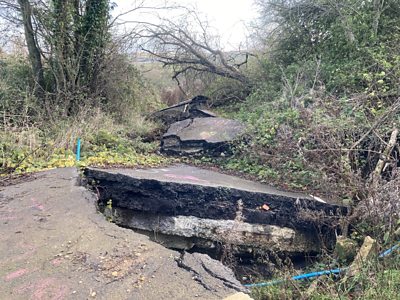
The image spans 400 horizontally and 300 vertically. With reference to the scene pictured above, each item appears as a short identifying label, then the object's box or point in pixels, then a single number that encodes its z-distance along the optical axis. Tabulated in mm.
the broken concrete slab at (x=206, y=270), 2215
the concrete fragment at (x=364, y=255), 3193
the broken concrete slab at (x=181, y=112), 10080
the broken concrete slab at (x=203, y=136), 7383
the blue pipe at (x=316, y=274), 3342
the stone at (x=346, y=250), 3678
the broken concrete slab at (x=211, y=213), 4363
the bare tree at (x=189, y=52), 11445
